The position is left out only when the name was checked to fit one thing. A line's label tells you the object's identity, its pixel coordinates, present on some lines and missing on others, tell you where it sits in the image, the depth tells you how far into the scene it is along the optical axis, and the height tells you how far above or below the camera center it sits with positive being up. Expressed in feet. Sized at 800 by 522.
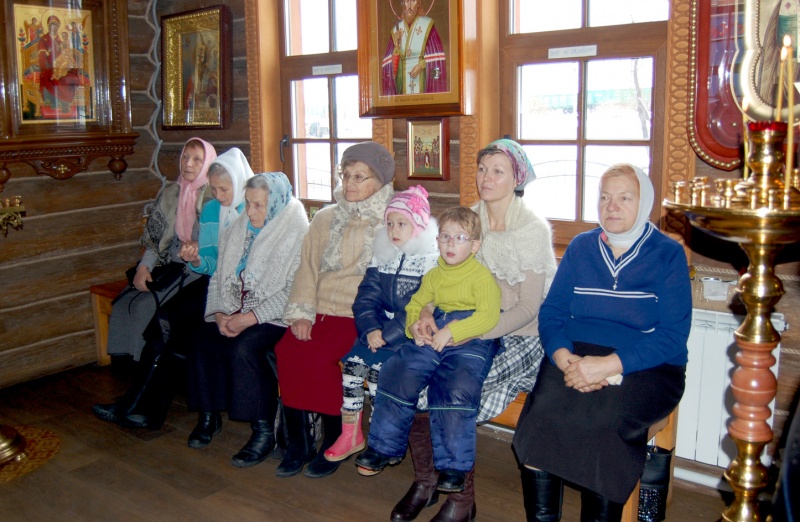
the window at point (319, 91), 13.46 +1.17
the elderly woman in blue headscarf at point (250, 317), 10.55 -2.34
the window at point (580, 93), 10.18 +0.83
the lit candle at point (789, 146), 6.27 +0.03
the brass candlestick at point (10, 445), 10.56 -4.04
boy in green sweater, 8.32 -2.45
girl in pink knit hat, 9.47 -1.81
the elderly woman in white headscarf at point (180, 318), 11.70 -2.53
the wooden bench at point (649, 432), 8.02 -3.26
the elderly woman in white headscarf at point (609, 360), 7.47 -2.18
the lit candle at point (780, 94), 6.36 +0.47
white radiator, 8.98 -2.88
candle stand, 6.38 -0.95
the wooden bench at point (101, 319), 14.83 -3.18
